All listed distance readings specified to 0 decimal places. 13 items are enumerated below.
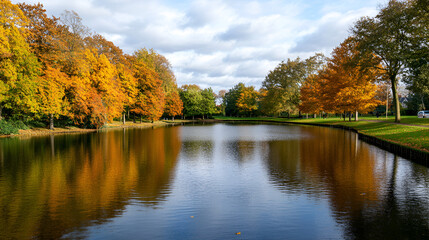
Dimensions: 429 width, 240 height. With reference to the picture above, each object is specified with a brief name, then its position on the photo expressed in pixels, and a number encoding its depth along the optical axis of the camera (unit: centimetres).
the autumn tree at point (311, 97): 6861
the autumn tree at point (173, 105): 8815
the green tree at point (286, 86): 8531
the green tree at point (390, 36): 3584
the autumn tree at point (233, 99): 13550
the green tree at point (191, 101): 10769
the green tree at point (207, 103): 11419
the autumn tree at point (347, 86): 4792
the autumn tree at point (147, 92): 6706
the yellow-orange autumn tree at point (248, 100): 12269
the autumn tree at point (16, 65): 3466
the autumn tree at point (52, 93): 3999
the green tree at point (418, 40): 2781
